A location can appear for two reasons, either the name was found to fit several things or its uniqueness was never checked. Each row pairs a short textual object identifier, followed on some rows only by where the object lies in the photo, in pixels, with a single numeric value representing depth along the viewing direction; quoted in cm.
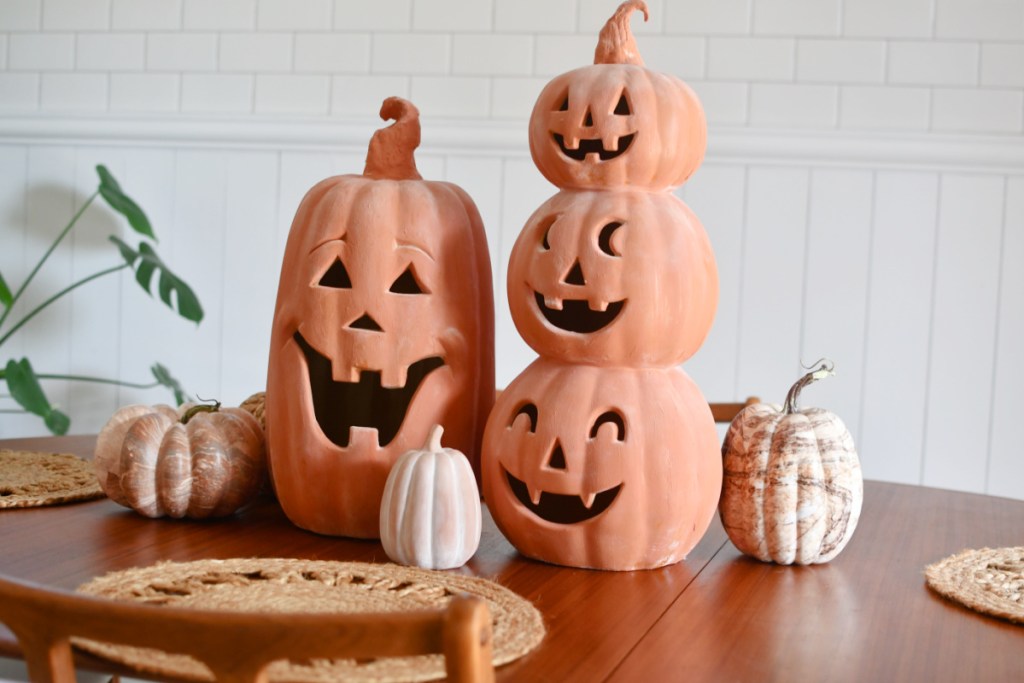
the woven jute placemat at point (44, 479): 128
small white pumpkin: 105
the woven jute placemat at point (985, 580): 99
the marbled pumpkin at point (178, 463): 120
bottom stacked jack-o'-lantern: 107
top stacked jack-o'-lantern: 109
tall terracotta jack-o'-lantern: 117
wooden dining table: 83
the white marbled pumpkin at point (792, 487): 110
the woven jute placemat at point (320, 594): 78
